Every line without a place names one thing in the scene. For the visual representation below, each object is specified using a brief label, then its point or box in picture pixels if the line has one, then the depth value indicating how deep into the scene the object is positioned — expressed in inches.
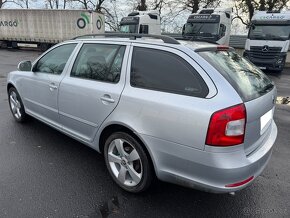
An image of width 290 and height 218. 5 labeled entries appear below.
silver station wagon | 84.3
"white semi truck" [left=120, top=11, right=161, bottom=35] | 605.9
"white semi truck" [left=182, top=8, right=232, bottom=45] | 546.3
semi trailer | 804.0
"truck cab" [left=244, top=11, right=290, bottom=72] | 508.1
